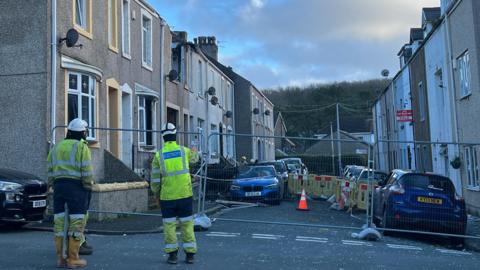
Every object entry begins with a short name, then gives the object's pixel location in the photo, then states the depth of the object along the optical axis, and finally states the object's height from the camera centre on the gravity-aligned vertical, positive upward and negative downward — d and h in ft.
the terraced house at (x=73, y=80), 45.09 +9.14
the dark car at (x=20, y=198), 33.91 -1.00
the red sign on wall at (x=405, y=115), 84.43 +8.61
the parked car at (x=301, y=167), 54.39 +0.78
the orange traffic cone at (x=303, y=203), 51.61 -2.65
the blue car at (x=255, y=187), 50.57 -1.02
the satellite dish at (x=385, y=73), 98.89 +17.63
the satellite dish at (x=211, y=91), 96.78 +14.97
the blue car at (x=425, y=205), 39.60 -2.39
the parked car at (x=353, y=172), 56.09 +0.17
